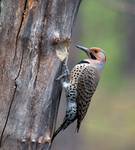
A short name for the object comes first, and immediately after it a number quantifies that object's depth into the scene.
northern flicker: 14.22
